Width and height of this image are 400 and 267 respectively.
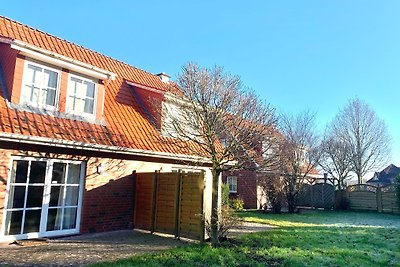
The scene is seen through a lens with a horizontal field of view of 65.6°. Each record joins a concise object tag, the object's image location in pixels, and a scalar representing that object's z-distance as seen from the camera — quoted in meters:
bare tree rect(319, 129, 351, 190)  28.88
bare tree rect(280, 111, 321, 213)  20.48
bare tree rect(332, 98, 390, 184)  33.16
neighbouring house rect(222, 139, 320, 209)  22.80
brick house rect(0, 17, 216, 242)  8.77
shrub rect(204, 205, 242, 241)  9.38
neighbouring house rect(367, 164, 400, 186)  43.69
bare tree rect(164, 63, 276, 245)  9.27
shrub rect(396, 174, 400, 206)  20.30
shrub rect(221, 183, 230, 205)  16.57
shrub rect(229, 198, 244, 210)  20.04
